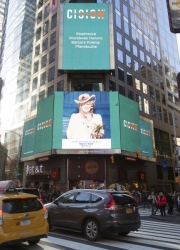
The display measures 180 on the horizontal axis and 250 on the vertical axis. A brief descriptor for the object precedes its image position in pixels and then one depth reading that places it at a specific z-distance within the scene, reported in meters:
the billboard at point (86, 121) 34.16
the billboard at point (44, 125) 36.22
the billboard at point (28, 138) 41.59
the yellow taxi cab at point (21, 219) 6.16
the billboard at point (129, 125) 36.22
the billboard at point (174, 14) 10.08
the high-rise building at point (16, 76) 52.79
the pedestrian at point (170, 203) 18.91
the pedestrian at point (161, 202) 16.98
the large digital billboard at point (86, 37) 39.09
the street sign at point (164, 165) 29.97
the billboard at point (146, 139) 41.06
